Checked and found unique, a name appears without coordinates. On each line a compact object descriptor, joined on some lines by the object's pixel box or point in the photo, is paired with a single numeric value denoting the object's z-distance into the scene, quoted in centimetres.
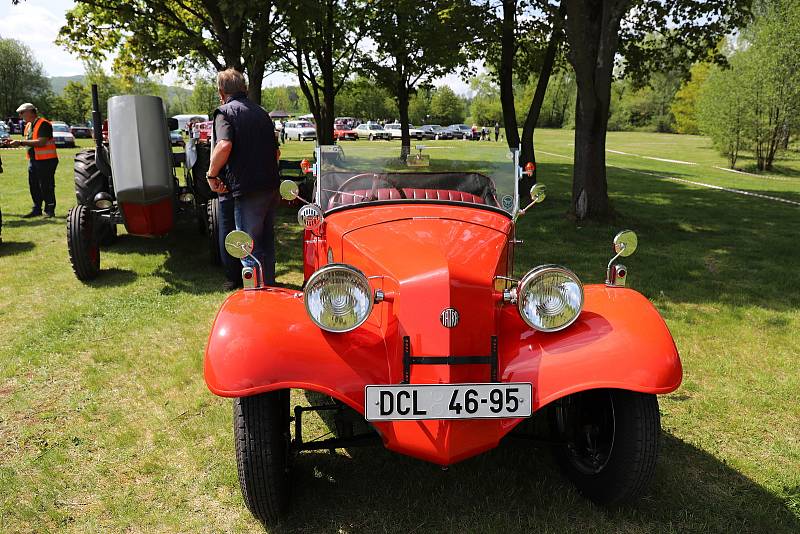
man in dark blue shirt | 483
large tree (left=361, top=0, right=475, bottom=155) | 1271
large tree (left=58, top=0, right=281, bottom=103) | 1111
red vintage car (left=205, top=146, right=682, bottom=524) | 241
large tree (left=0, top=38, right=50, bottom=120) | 6831
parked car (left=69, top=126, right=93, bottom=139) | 4262
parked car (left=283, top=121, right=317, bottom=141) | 4462
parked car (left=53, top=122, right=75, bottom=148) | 3133
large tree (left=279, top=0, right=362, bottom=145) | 1681
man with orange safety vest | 929
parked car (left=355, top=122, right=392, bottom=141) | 4016
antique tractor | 586
